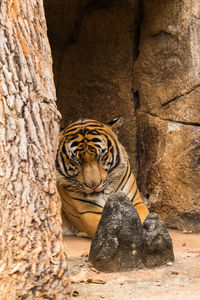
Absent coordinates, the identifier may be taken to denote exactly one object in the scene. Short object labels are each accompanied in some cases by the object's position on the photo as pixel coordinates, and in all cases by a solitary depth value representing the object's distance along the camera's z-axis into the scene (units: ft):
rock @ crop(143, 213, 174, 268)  24.71
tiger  33.22
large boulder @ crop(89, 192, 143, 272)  24.20
